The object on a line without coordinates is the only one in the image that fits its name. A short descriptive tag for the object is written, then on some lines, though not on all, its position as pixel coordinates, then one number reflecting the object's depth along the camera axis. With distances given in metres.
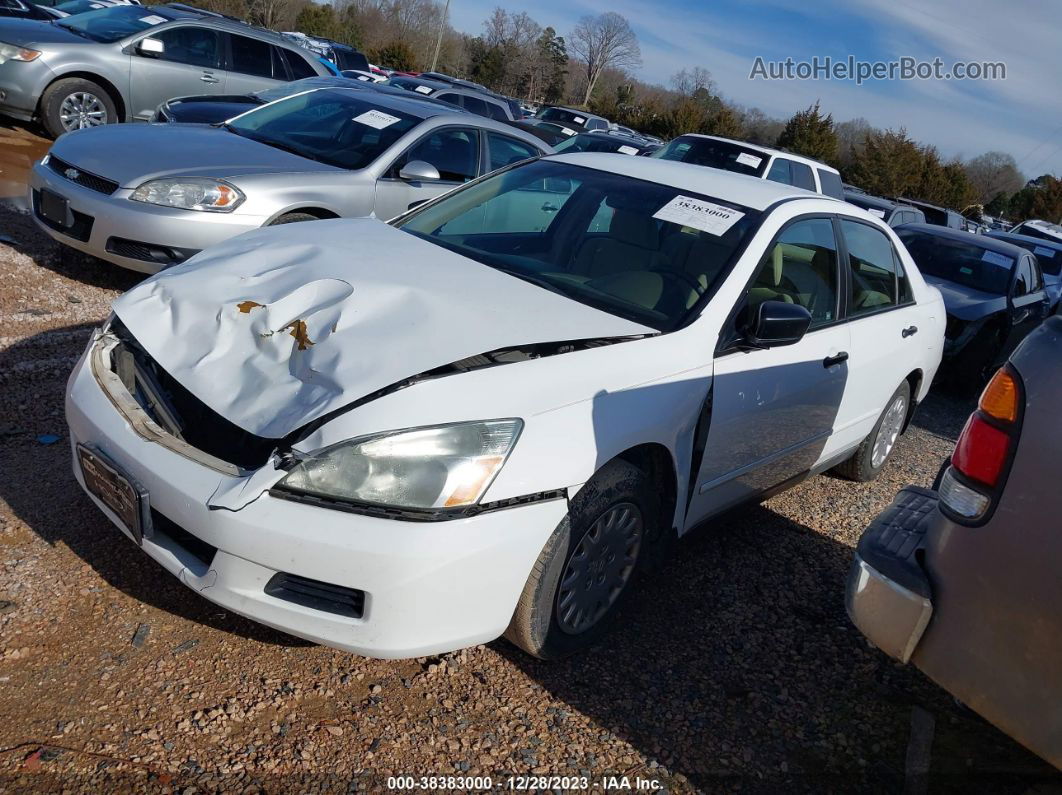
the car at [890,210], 13.46
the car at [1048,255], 13.33
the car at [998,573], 2.11
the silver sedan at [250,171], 5.38
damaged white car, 2.40
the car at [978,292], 8.24
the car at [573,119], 22.78
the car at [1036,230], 22.06
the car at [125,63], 8.95
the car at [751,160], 11.12
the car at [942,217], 18.47
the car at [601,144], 13.27
